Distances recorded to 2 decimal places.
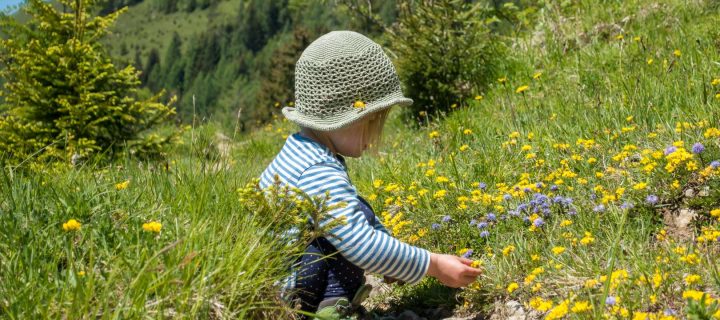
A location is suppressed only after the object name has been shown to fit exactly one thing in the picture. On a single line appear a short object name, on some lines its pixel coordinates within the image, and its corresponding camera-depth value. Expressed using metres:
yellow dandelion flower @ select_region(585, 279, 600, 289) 2.63
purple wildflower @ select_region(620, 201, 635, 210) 3.37
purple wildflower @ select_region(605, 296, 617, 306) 2.42
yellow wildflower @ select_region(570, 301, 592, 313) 2.35
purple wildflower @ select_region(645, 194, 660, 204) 3.29
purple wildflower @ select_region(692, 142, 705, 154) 3.23
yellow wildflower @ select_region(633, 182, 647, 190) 3.32
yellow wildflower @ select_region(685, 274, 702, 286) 2.42
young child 3.12
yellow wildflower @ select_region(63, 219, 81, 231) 2.37
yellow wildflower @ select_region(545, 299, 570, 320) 2.38
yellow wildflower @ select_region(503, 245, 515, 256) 3.20
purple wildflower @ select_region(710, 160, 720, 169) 3.20
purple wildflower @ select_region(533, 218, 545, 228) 3.31
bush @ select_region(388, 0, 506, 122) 7.98
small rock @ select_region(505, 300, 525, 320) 3.09
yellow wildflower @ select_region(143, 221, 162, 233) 2.48
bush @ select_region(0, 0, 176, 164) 8.73
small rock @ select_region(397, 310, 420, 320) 3.53
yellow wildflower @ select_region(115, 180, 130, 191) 3.54
